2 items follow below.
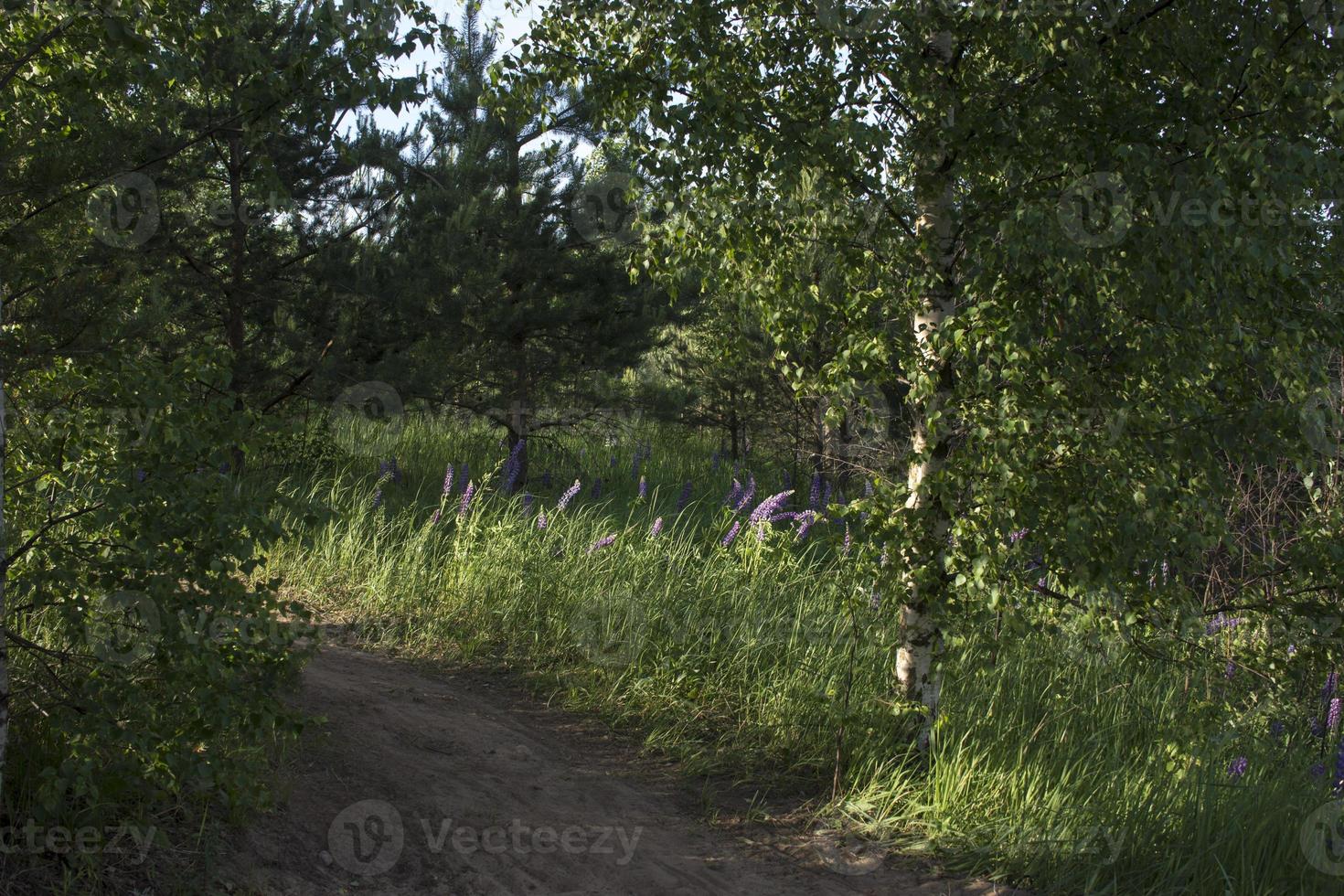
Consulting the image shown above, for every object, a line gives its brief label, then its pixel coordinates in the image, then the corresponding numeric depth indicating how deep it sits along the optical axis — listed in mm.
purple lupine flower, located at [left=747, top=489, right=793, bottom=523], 6719
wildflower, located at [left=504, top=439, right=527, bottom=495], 9384
